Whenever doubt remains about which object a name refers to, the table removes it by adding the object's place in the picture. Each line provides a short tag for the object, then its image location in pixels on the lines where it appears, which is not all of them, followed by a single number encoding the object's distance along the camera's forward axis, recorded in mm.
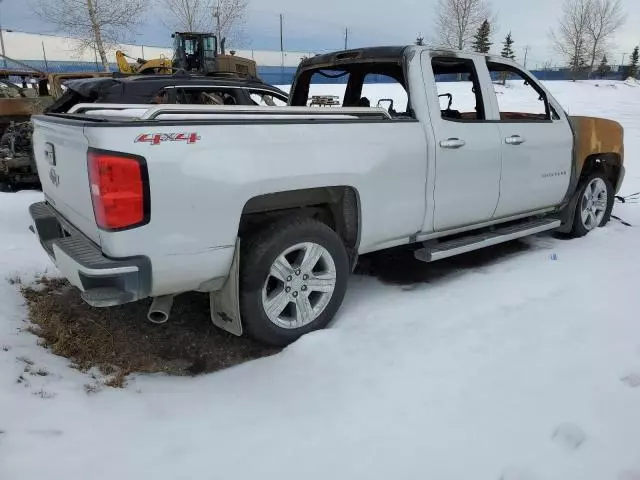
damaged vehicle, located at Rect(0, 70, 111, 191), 8273
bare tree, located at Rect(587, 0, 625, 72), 52438
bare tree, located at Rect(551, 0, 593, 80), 53181
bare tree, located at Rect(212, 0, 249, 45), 30906
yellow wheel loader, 16906
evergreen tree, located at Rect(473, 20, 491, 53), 46750
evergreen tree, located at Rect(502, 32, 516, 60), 66562
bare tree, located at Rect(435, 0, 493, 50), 44500
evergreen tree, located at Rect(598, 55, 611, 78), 55547
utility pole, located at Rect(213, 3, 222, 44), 30906
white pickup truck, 2635
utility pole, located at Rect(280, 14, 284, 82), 47019
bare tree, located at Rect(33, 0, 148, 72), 27359
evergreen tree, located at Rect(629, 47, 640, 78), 69131
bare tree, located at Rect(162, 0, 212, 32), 29891
